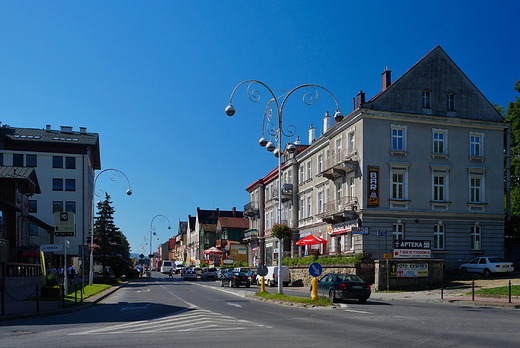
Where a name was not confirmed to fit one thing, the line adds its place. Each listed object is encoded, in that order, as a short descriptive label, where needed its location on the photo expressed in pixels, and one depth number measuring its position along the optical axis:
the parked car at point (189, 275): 60.53
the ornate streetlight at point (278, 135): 21.86
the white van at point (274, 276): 37.00
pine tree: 55.81
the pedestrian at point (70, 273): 47.90
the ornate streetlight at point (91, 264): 37.02
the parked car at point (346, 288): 20.62
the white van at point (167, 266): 99.00
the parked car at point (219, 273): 55.49
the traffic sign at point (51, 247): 23.56
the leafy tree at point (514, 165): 41.19
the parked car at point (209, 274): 63.22
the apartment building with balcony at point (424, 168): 36.72
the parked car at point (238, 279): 38.16
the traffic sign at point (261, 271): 23.86
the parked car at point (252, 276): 42.86
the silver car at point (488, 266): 32.50
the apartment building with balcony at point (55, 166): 64.50
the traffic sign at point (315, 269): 19.83
